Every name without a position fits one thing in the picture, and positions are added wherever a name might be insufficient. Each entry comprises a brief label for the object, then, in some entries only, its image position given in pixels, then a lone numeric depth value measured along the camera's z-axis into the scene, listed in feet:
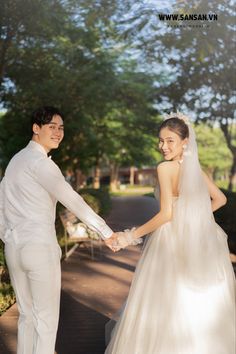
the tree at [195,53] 29.32
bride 12.94
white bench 37.65
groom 11.63
